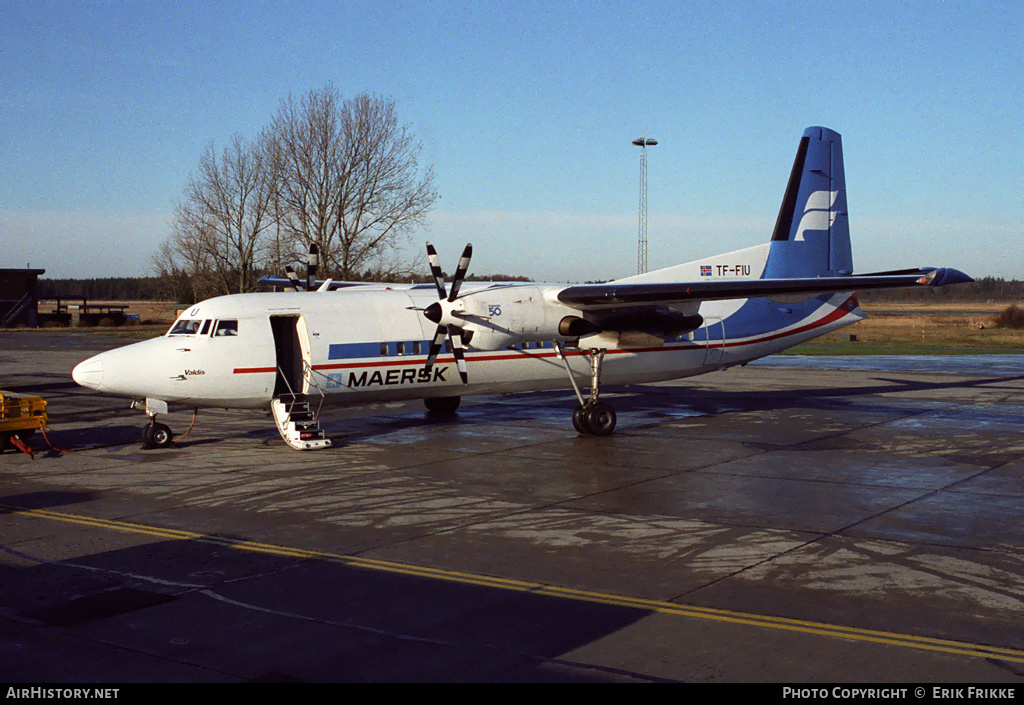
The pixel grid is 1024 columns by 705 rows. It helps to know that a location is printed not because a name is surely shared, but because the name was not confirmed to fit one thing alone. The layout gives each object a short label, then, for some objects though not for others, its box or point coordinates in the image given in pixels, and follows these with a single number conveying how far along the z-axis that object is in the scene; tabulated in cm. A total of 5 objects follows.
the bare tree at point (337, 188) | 4862
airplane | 1795
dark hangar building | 8228
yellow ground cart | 1842
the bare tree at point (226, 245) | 5441
